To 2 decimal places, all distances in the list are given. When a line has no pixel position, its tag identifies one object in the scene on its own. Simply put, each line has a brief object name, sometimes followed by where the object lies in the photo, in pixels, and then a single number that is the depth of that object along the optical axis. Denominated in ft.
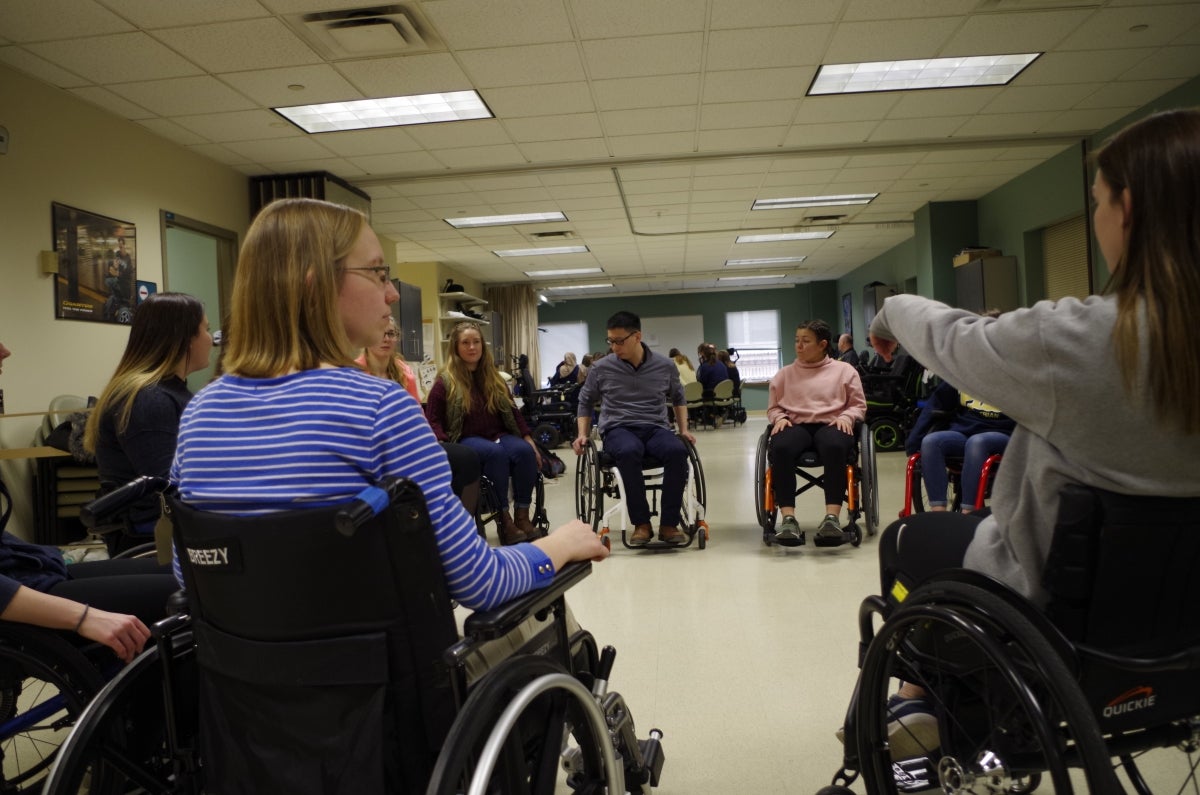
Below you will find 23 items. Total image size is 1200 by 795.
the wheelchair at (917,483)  13.10
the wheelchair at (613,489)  13.84
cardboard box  27.91
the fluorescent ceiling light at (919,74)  16.65
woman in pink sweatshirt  13.32
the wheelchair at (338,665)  3.00
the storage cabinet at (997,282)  26.76
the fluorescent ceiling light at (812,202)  28.81
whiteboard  62.03
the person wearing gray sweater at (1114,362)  3.34
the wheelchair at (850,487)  13.39
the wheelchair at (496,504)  13.89
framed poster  15.69
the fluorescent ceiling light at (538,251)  37.58
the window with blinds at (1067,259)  23.82
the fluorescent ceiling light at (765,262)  45.16
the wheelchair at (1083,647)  3.24
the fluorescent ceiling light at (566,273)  45.98
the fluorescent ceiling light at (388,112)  17.47
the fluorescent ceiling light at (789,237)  36.60
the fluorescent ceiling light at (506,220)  29.55
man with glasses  13.79
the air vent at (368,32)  13.32
